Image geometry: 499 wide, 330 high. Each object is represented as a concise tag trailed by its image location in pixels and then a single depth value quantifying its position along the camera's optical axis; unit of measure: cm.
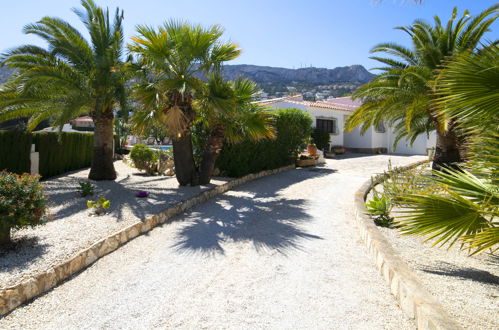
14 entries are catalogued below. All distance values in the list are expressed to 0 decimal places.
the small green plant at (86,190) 818
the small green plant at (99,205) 654
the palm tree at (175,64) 844
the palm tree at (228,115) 879
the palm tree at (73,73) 934
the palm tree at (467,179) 322
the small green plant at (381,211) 618
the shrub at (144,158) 1359
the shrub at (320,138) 2291
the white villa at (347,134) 2402
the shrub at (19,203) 425
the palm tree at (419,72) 991
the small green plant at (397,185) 731
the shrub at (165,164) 1333
